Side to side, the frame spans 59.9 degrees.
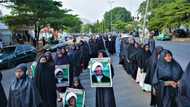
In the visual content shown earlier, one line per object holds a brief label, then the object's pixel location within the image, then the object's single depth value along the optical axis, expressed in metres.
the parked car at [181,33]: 25.58
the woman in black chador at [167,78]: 3.09
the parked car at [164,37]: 24.69
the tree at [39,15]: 15.45
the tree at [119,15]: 53.52
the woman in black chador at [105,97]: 3.44
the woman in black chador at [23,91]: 2.81
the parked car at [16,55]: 8.82
